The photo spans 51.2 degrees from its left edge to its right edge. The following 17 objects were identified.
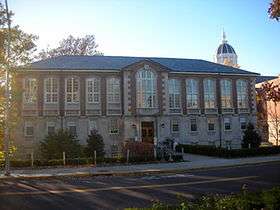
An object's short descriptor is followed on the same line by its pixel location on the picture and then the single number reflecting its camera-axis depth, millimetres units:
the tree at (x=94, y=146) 27017
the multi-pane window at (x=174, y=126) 35618
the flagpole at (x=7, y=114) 18394
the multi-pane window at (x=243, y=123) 38542
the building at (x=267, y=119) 45051
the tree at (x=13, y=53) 19957
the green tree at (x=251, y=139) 33096
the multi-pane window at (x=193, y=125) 36406
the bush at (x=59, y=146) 24541
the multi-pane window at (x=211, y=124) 37151
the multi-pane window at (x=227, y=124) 37849
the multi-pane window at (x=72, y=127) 33096
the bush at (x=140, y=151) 23753
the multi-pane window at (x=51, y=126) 32871
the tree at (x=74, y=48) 47956
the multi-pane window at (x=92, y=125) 33479
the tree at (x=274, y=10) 6721
